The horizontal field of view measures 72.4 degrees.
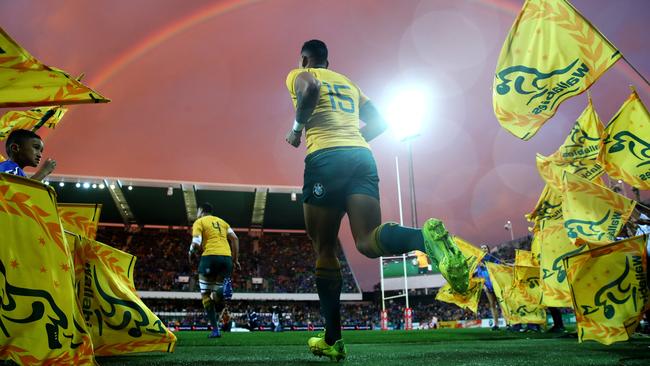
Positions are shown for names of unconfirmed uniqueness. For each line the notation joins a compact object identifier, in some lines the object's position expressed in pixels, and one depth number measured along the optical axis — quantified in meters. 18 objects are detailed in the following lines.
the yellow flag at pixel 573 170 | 6.64
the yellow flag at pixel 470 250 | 11.65
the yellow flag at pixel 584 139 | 6.70
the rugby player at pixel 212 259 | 8.12
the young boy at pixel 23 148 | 3.62
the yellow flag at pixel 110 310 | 3.39
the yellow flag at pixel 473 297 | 12.00
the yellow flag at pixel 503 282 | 9.98
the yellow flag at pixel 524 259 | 9.50
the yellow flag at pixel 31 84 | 2.41
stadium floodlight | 28.72
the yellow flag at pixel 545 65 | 4.52
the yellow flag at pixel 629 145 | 4.92
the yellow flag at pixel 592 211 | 4.65
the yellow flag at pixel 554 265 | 6.05
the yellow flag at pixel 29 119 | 4.80
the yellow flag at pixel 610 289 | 3.81
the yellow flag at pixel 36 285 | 2.25
